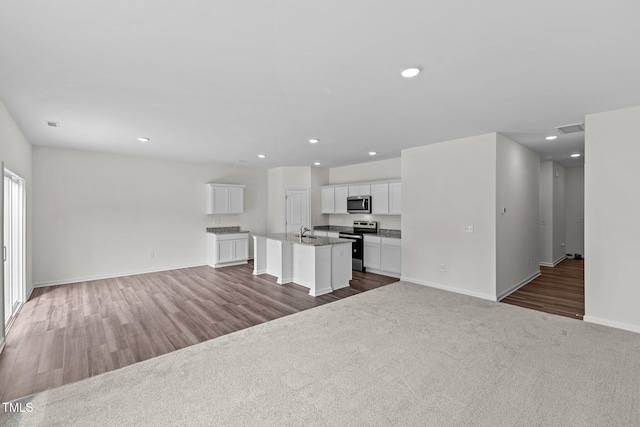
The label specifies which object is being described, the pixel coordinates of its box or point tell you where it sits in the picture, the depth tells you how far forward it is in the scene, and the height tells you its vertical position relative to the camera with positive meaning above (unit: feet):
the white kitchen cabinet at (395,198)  19.76 +1.08
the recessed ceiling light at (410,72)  7.78 +3.89
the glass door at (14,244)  12.19 -1.38
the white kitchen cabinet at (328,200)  24.94 +1.19
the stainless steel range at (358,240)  21.36 -1.98
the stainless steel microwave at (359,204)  21.65 +0.73
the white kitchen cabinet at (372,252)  20.45 -2.78
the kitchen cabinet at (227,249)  22.52 -2.82
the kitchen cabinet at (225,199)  22.93 +1.25
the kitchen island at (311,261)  16.05 -2.85
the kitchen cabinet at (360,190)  21.90 +1.86
